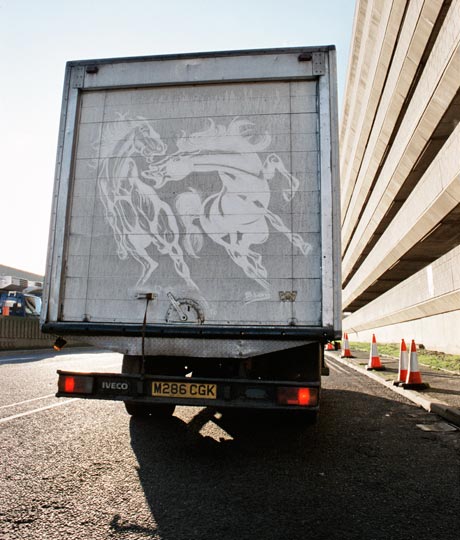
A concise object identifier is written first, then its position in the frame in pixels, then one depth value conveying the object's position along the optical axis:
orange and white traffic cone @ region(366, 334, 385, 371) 11.07
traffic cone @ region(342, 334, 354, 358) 16.48
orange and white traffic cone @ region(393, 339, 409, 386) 8.23
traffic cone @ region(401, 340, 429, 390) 7.66
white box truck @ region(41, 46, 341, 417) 3.84
